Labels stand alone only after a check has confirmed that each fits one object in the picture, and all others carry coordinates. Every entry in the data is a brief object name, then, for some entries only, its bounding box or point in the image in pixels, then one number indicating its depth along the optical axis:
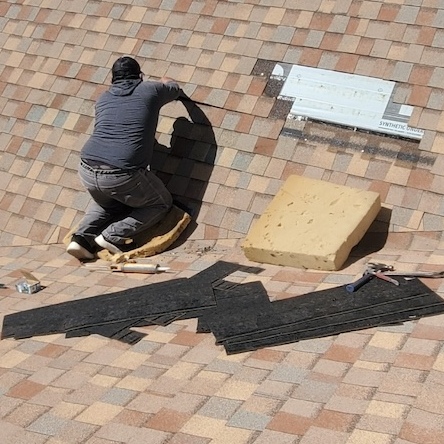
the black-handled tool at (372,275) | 4.07
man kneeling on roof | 5.08
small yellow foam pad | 5.24
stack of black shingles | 3.76
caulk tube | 4.90
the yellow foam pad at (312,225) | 4.52
